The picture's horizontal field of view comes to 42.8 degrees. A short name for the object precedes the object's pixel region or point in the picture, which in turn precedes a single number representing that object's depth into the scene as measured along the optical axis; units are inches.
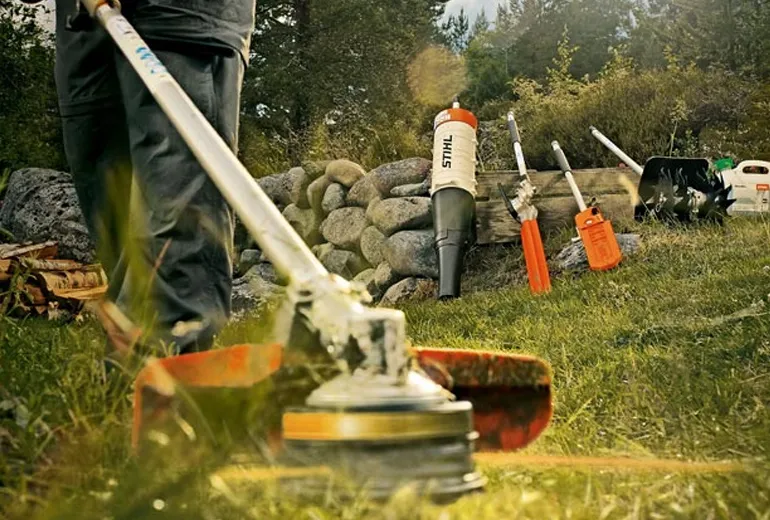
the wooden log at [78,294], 229.6
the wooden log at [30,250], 243.3
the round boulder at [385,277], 253.0
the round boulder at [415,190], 263.3
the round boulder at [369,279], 256.1
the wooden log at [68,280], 231.9
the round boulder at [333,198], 294.2
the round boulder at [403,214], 254.1
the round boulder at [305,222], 299.9
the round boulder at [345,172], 295.9
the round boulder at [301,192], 310.5
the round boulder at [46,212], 276.2
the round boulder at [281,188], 319.9
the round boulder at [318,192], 301.1
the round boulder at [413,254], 243.4
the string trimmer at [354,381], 41.2
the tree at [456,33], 938.0
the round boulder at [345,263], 276.2
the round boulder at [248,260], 305.6
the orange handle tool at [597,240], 202.2
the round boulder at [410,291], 238.4
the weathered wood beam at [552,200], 244.2
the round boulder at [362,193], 278.4
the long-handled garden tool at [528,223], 201.6
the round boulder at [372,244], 265.1
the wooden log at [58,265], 238.7
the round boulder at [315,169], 311.0
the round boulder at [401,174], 270.8
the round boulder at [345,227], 280.2
